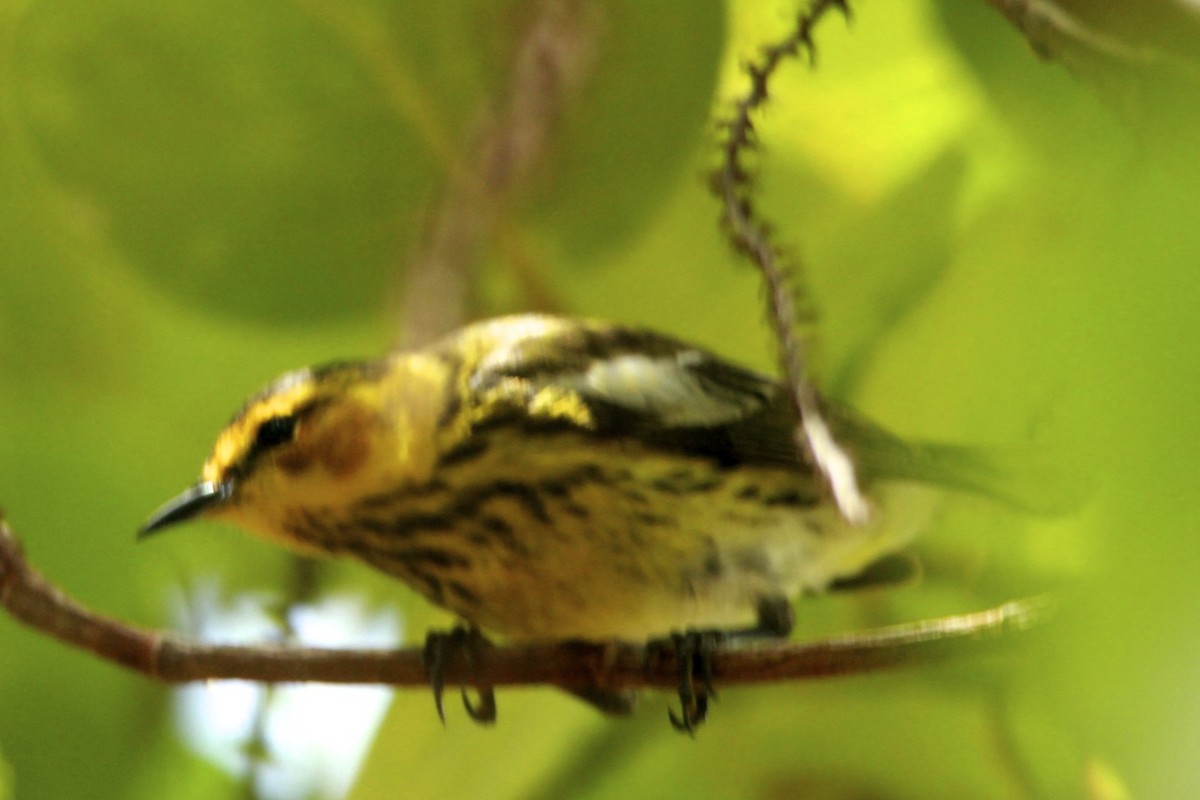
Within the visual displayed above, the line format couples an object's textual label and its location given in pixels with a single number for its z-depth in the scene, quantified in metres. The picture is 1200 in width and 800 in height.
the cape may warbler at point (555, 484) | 2.35
